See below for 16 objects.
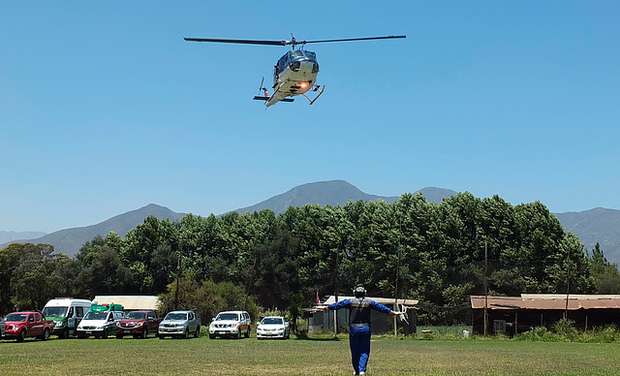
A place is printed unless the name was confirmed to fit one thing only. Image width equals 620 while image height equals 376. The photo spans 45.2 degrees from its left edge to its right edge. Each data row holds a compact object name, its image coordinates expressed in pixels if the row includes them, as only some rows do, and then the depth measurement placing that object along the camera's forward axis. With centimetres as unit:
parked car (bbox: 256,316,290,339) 4453
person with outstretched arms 1377
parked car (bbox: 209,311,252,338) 4441
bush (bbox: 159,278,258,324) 7056
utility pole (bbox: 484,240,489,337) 5469
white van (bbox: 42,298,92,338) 4412
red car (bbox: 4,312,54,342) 3788
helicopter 3325
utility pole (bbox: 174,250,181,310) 6756
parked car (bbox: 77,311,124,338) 4272
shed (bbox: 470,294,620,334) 5752
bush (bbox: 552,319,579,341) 4919
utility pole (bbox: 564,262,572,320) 7002
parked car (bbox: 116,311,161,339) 4384
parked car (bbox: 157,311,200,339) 4300
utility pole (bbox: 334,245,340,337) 5142
